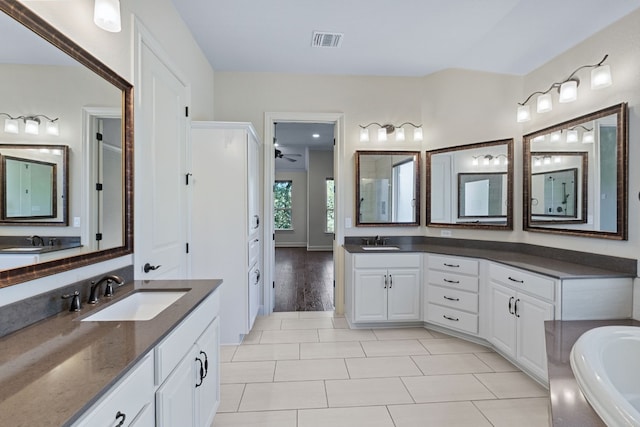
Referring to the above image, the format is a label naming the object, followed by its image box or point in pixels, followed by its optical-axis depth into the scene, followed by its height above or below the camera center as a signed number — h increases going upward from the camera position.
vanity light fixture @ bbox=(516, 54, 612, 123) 2.11 +0.95
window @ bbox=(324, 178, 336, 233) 9.10 +0.21
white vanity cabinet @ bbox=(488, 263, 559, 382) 2.19 -0.78
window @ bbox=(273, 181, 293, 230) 9.97 +0.19
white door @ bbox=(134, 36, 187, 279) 1.98 +0.28
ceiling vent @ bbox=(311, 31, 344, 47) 2.89 +1.65
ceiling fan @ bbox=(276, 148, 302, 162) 8.41 +1.57
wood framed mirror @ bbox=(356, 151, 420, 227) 3.74 +0.26
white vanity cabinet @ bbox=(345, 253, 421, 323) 3.28 -0.79
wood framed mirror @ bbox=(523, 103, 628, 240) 2.12 +0.29
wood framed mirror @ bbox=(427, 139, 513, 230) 3.17 +0.29
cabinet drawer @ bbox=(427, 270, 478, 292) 2.95 -0.67
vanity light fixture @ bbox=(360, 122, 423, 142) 3.69 +0.96
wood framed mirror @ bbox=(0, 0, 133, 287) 1.14 +0.44
